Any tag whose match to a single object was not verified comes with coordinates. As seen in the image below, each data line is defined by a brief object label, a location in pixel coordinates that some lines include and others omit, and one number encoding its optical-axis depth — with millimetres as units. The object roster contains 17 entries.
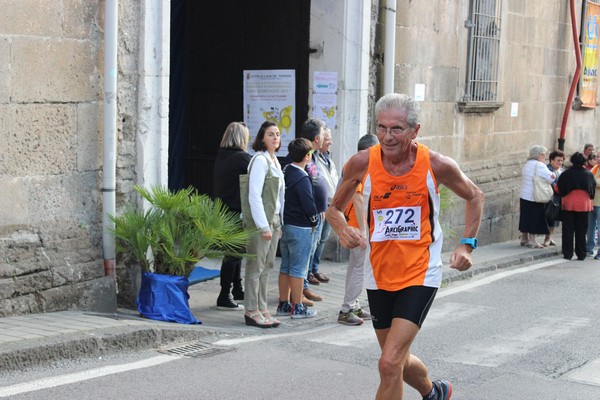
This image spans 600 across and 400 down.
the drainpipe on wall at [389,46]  12781
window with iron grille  15094
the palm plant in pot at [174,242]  8188
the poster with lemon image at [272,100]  12648
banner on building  19531
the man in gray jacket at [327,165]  9718
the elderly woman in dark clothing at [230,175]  9117
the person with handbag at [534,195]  15461
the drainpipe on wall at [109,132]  8531
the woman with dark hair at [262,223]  8398
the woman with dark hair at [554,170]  15564
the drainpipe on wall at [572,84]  18541
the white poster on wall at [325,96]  12430
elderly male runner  5305
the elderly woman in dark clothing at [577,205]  14617
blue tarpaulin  8234
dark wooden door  12750
